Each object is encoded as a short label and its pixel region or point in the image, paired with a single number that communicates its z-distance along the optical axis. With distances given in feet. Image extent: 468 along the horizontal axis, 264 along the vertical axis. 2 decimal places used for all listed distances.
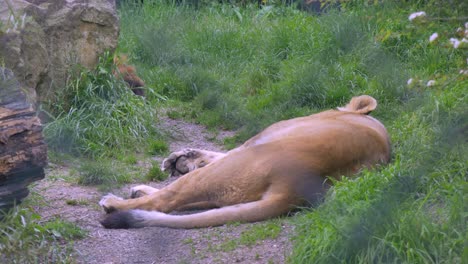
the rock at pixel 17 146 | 27.84
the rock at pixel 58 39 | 41.86
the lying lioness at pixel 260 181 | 31.17
